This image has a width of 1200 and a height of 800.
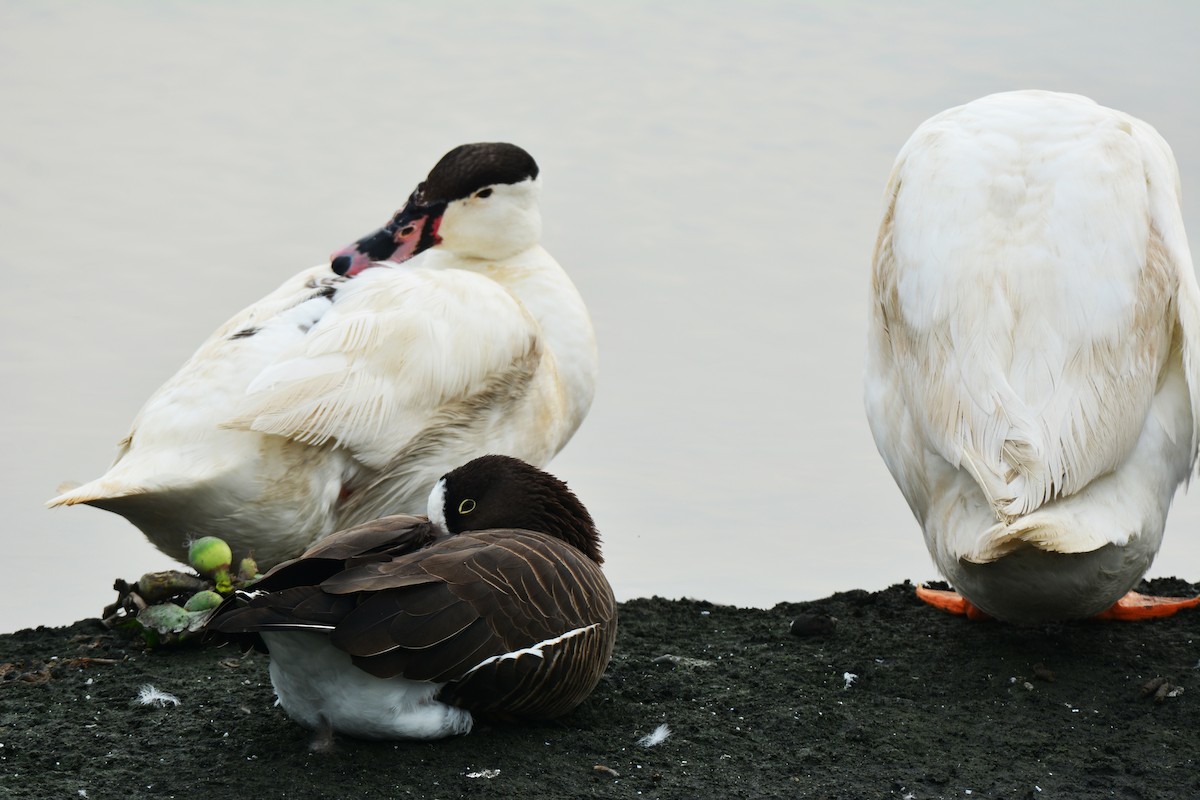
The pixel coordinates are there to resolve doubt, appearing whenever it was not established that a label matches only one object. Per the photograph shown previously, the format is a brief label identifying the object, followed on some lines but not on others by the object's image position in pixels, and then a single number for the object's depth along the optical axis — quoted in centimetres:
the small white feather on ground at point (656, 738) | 774
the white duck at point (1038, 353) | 794
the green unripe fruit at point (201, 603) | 936
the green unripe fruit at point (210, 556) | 955
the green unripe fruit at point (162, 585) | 968
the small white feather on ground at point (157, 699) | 823
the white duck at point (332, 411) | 948
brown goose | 692
